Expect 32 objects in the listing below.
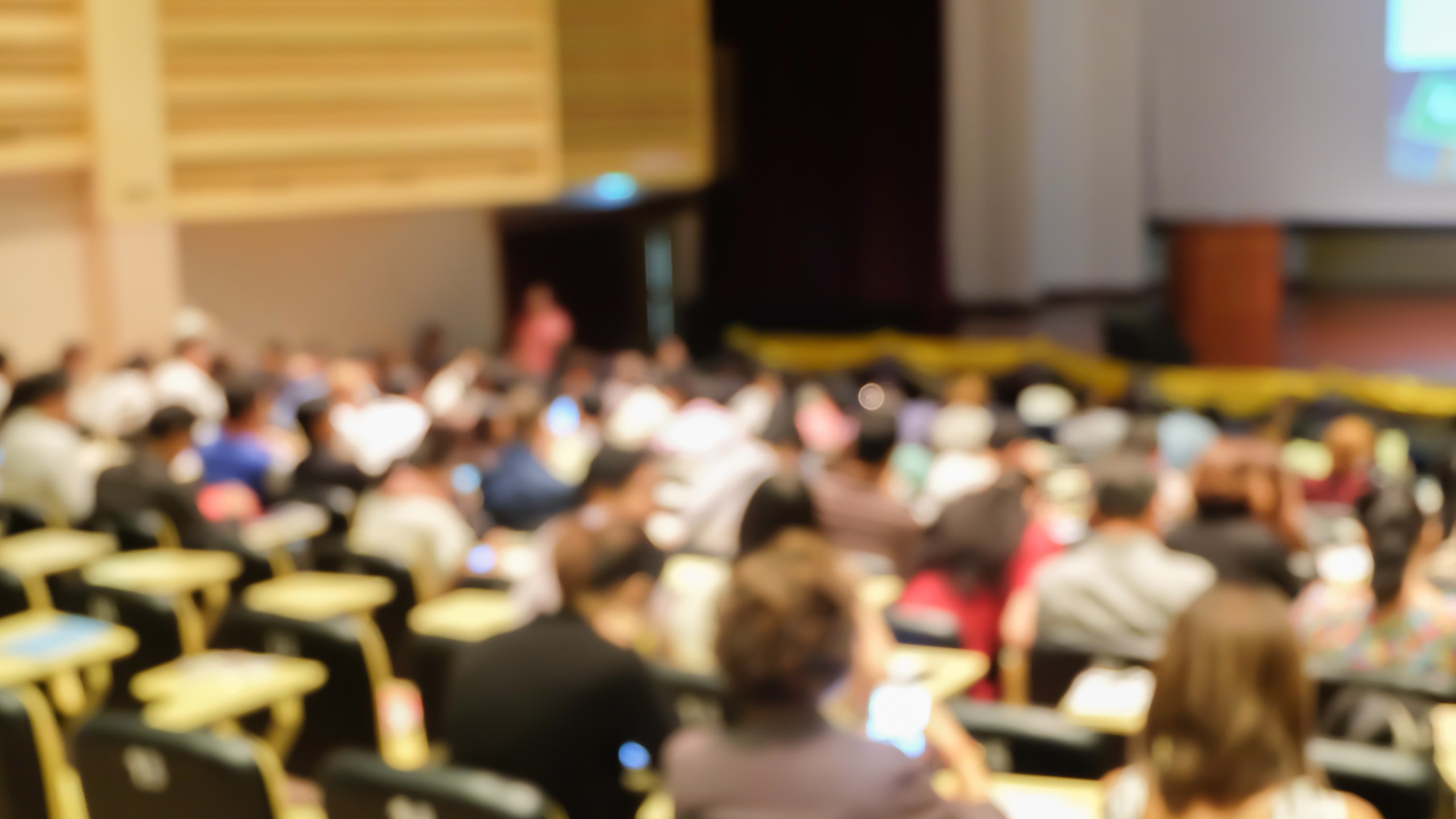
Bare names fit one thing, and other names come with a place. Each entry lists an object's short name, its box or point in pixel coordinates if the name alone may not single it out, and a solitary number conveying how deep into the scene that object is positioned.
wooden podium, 11.51
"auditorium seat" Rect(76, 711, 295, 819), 2.73
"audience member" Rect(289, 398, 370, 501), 6.18
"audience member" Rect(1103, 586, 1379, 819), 2.24
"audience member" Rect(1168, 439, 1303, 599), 4.02
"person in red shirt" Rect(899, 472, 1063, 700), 4.50
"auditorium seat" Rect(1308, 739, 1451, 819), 2.70
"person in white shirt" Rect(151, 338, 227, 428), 8.20
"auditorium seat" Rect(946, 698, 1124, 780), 3.02
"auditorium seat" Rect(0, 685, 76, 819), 3.12
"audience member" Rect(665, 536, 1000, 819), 2.48
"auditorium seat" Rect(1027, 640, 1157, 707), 3.74
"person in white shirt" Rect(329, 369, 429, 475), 7.27
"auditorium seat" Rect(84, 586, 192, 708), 4.16
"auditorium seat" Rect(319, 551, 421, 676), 4.74
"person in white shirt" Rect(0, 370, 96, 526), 6.43
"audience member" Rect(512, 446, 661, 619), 4.71
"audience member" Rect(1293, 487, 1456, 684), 3.65
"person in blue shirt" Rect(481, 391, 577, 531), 6.14
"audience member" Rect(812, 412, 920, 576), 5.04
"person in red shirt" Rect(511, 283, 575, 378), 11.48
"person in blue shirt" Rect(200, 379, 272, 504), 6.62
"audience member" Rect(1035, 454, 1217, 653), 3.97
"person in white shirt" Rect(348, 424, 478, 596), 5.21
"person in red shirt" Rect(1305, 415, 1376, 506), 5.95
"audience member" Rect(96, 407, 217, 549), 5.46
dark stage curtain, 13.79
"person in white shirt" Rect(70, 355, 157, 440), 7.97
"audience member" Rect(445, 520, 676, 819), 3.10
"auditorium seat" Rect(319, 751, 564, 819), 2.48
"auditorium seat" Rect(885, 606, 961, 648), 3.97
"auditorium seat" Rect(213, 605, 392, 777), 3.76
